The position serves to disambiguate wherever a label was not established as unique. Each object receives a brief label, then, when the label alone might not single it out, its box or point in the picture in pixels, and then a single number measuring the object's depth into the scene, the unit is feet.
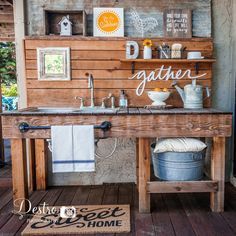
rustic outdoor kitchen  9.12
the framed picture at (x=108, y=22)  9.15
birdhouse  9.09
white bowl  8.71
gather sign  9.40
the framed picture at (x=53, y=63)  9.20
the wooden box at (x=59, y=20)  9.32
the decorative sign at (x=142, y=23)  9.28
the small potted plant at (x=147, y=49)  8.95
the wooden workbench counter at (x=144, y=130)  7.00
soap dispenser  9.20
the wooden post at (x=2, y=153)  13.14
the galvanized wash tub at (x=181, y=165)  7.34
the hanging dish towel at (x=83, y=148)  6.93
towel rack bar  6.93
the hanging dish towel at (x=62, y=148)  6.92
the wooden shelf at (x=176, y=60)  8.96
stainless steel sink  8.80
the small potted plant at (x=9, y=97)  24.98
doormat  6.47
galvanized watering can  8.61
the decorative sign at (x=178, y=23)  9.27
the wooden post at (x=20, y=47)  9.16
